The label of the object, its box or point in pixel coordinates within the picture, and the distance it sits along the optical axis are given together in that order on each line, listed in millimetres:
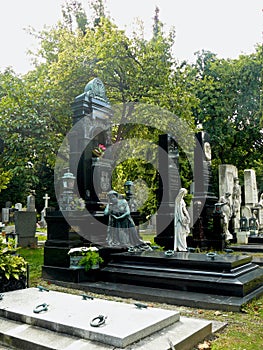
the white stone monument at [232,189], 17984
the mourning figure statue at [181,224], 10594
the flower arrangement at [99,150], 10914
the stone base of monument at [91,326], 3521
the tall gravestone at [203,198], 13836
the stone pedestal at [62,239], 8641
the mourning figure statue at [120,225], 9289
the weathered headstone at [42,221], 29444
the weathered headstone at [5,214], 27238
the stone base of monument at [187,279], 6312
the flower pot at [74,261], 8234
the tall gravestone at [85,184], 8828
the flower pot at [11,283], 5527
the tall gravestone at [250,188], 20391
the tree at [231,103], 25155
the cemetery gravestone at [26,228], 15117
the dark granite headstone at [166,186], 14016
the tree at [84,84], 13711
